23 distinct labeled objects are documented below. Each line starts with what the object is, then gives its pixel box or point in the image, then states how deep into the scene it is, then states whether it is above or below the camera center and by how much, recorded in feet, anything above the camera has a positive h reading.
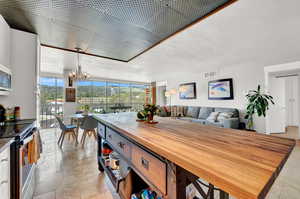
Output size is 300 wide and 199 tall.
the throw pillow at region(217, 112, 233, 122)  13.43 -1.75
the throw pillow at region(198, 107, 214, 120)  16.36 -1.63
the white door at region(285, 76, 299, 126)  18.47 -0.30
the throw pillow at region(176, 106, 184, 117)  18.73 -1.68
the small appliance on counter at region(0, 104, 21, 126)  5.96 -0.65
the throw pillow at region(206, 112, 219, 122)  14.41 -1.97
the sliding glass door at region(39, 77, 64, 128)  19.11 +0.24
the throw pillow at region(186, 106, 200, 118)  17.69 -1.70
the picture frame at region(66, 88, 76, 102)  18.99 +0.88
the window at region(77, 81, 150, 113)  22.41 +1.05
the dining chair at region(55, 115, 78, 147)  11.21 -2.48
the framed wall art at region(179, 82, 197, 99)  19.47 +1.41
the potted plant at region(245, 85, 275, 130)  11.74 -0.53
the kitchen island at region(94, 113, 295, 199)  1.51 -0.94
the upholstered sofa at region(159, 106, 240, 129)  12.96 -1.87
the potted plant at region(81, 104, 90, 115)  14.29 -0.97
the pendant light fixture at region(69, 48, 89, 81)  11.73 +2.34
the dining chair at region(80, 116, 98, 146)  11.32 -2.11
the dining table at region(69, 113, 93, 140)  12.21 -1.93
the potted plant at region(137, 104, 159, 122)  5.60 -0.50
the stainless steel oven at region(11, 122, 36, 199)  3.85 -2.23
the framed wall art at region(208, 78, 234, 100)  15.28 +1.26
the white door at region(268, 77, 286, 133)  14.69 -0.86
